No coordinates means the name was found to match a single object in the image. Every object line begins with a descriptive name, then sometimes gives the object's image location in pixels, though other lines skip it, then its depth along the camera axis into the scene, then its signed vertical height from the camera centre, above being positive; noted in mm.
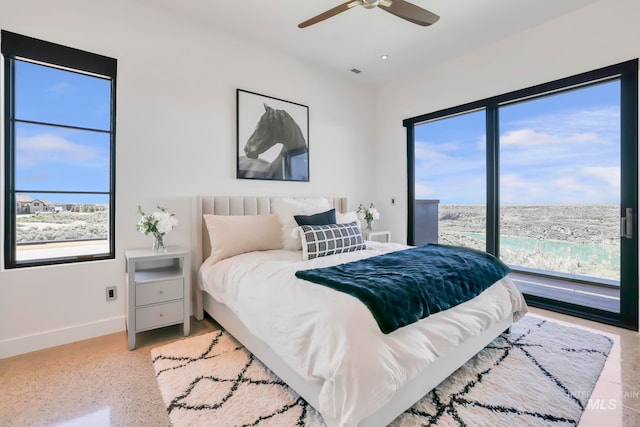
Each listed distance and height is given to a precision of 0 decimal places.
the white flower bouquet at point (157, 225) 2404 -115
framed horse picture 3189 +844
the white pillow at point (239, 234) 2568 -210
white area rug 1493 -1034
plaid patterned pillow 2480 -251
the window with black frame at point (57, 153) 2182 +464
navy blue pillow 2828 -75
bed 1217 -646
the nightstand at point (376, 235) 3941 -329
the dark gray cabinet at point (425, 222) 4105 -151
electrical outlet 2492 -699
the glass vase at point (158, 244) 2453 -280
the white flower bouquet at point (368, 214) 4066 -40
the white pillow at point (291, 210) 2813 +12
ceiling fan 2004 +1420
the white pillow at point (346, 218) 3124 -73
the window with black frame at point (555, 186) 2598 +270
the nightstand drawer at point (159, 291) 2240 -630
